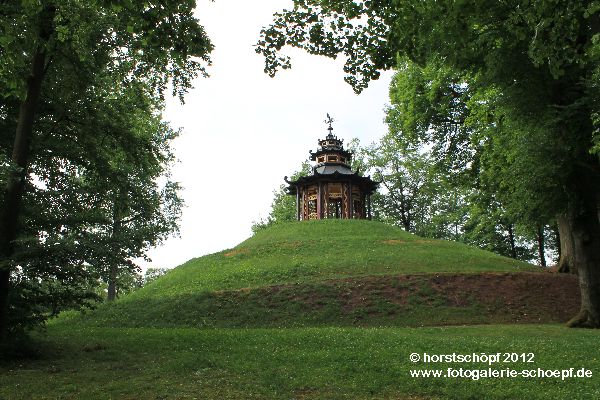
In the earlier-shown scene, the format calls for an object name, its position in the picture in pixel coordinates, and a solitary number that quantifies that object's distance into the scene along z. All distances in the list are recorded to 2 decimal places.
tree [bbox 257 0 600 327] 6.53
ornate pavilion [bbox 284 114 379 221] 36.97
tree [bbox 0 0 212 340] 6.96
